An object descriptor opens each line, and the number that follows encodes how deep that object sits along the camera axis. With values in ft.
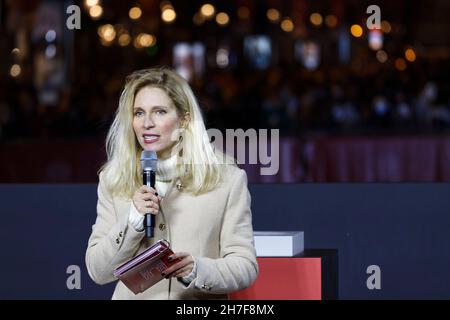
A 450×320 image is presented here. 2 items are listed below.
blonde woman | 32.73
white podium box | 39.96
